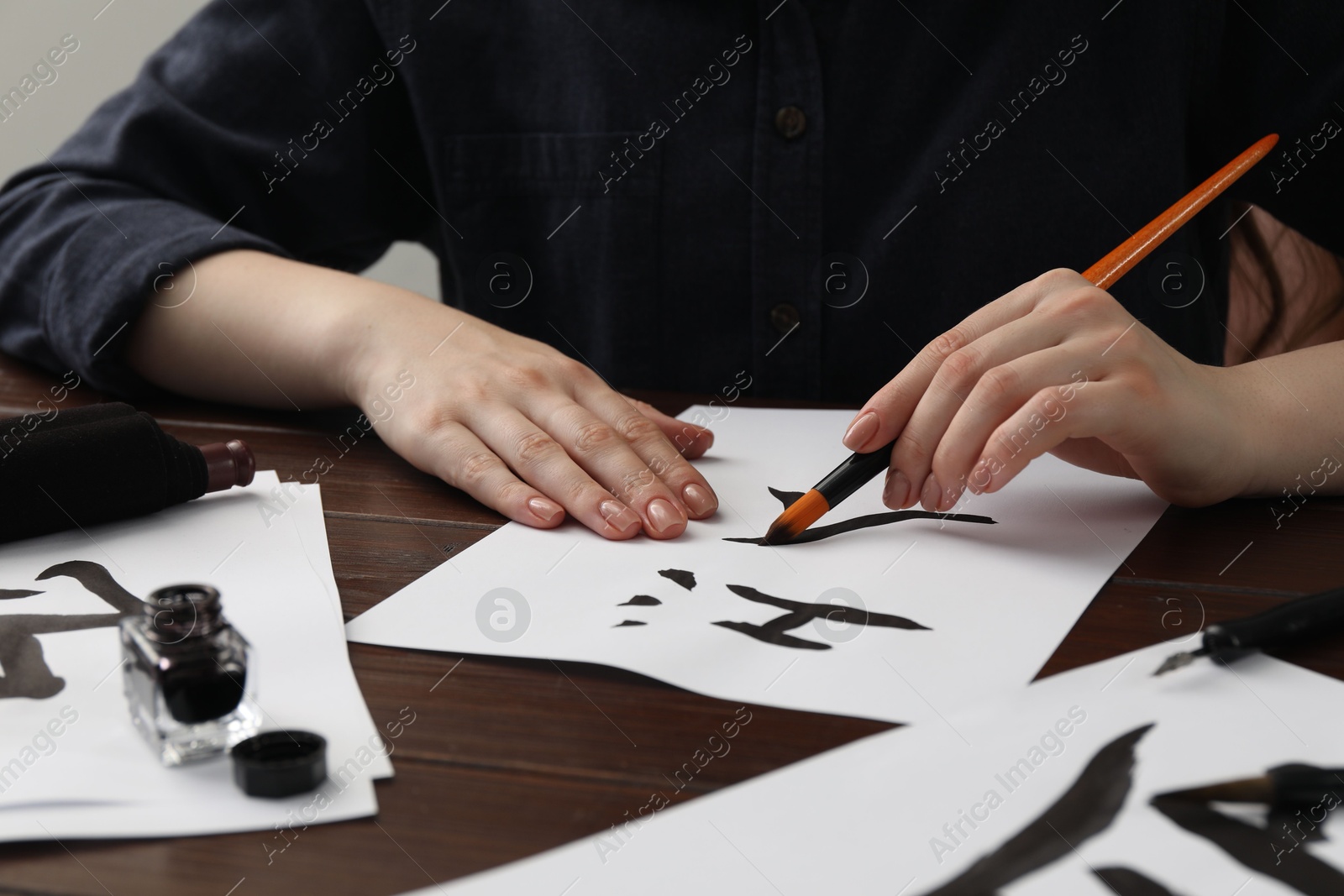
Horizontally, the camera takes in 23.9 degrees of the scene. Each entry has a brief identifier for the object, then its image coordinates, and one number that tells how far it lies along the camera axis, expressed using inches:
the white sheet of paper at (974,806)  35.1
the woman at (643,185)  56.5
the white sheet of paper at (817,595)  39.5
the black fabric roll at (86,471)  43.9
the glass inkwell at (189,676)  37.1
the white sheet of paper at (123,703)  36.2
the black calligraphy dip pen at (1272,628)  39.4
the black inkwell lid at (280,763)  36.3
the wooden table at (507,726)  35.4
